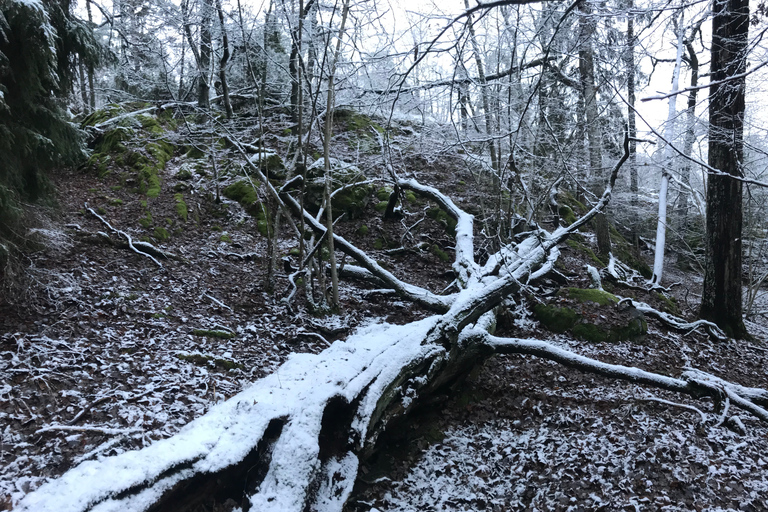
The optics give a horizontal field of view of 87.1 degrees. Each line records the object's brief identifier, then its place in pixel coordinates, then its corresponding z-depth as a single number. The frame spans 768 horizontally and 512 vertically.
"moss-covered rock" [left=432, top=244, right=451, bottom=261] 8.85
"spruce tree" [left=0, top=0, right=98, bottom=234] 3.80
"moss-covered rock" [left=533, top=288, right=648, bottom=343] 6.24
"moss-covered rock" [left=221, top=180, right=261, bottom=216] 9.18
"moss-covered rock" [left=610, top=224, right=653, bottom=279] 11.88
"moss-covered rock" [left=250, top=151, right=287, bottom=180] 9.59
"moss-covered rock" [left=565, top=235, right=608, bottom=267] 10.07
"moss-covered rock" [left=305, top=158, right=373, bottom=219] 8.78
